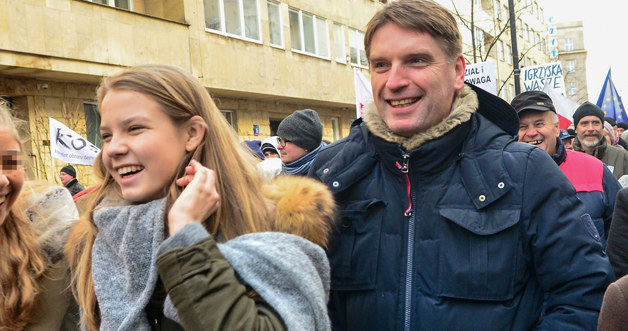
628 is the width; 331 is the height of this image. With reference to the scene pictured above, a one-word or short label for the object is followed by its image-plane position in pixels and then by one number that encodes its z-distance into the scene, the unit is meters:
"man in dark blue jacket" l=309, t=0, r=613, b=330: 2.20
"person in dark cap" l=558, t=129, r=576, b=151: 6.66
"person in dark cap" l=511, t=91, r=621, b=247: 4.36
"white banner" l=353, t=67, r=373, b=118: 8.97
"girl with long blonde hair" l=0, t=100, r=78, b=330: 2.29
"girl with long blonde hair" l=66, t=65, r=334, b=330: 1.88
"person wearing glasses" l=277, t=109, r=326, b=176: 6.23
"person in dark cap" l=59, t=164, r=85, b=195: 10.25
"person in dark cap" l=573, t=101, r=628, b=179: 7.19
